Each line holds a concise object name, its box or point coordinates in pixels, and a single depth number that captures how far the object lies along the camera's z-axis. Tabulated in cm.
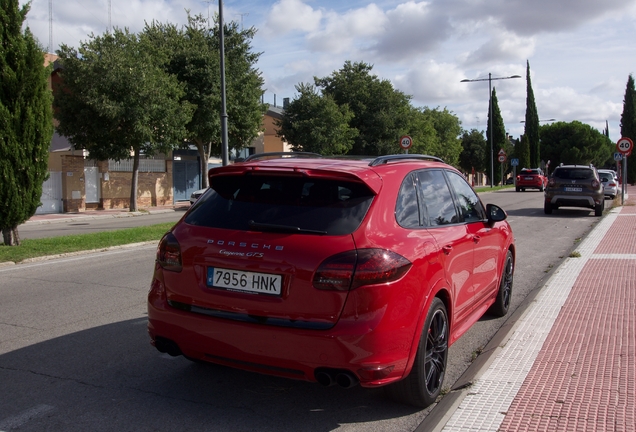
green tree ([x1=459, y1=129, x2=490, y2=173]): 9231
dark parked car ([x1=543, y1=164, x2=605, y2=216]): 1984
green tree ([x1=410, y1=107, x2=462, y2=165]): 7194
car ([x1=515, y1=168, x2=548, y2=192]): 4181
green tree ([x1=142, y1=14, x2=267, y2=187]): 3177
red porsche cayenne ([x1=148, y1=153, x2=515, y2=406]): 352
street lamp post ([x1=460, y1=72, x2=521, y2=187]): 4228
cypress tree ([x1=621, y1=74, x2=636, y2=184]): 6216
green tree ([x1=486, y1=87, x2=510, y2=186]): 6644
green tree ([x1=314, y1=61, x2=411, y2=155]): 4297
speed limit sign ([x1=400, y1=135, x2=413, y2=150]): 2786
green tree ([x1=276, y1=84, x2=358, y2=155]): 3772
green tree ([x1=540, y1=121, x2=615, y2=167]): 9125
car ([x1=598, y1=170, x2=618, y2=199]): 3039
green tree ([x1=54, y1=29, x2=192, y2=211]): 2581
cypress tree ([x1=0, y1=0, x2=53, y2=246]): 1160
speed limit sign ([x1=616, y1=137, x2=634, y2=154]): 2386
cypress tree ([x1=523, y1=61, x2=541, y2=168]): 7338
